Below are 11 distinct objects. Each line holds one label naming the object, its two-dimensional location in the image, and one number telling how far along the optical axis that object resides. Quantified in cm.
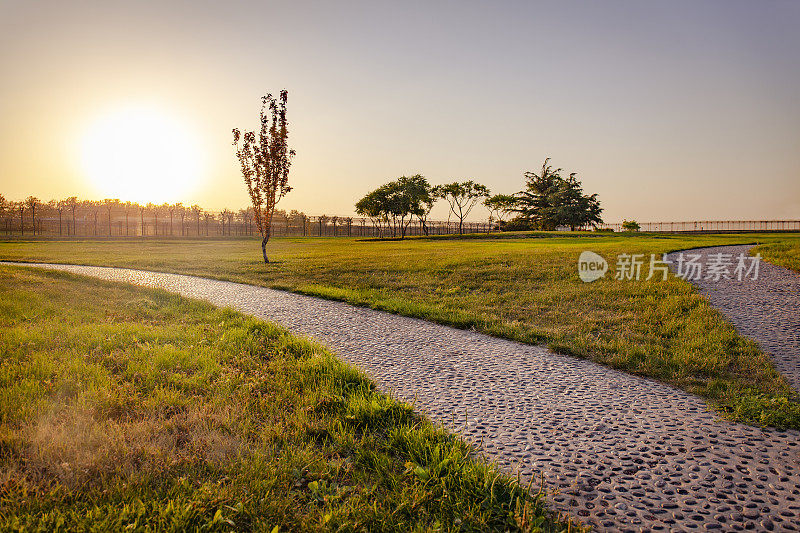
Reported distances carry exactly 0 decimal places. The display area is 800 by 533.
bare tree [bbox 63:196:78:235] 9506
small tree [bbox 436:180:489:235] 6575
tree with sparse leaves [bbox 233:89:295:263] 1888
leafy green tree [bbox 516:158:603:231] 5673
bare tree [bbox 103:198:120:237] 8622
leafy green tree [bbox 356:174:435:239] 5866
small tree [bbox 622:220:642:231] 5025
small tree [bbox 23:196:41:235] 6685
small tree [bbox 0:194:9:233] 6902
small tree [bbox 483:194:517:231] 6628
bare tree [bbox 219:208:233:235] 5931
